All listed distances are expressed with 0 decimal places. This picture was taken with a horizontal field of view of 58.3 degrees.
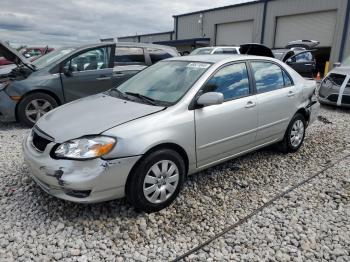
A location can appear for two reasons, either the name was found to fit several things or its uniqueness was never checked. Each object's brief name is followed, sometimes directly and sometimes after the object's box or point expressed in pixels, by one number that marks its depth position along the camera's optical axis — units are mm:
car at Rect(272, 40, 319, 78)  11898
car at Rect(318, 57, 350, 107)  7844
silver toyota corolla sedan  2723
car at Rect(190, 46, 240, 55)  12449
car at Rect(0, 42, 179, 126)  5703
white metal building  19656
